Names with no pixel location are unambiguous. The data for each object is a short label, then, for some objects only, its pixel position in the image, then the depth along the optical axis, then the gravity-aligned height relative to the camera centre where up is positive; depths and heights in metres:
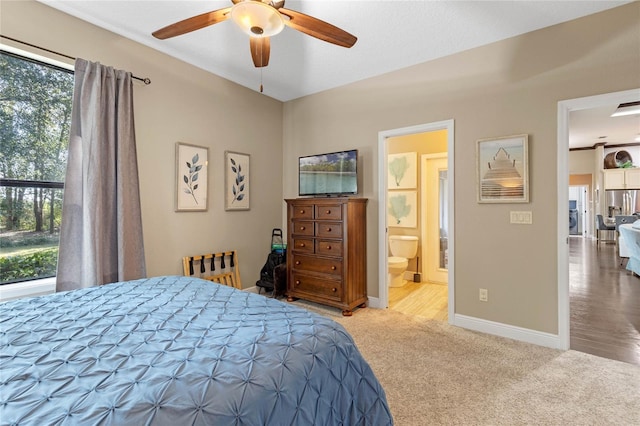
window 2.31 +0.42
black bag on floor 4.04 -0.75
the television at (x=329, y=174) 3.74 +0.47
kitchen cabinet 8.20 +0.82
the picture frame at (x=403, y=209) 4.98 +0.02
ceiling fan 1.72 +1.16
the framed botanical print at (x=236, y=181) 3.79 +0.39
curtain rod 2.23 +1.28
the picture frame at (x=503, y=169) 2.81 +0.38
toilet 4.50 -0.72
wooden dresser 3.47 -0.48
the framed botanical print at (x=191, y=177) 3.29 +0.38
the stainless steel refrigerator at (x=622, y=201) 8.35 +0.20
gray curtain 2.46 +0.21
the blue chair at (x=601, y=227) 8.22 -0.50
